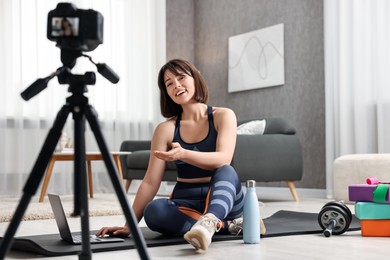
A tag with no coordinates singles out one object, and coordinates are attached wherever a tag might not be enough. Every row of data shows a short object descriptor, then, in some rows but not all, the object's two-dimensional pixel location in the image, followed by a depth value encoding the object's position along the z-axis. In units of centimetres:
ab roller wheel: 242
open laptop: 211
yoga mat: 202
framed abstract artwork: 557
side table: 471
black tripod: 103
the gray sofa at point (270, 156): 435
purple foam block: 240
